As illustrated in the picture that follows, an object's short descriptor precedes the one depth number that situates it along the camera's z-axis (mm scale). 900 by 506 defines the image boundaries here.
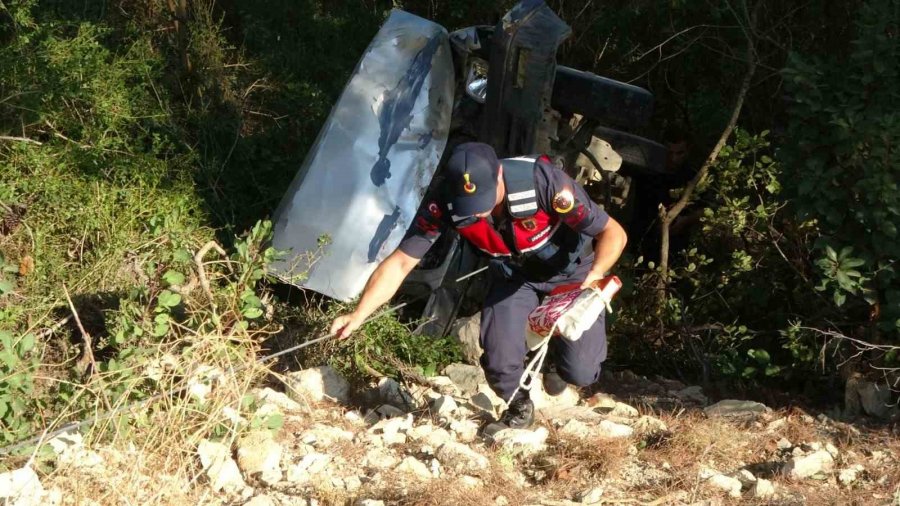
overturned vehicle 6137
